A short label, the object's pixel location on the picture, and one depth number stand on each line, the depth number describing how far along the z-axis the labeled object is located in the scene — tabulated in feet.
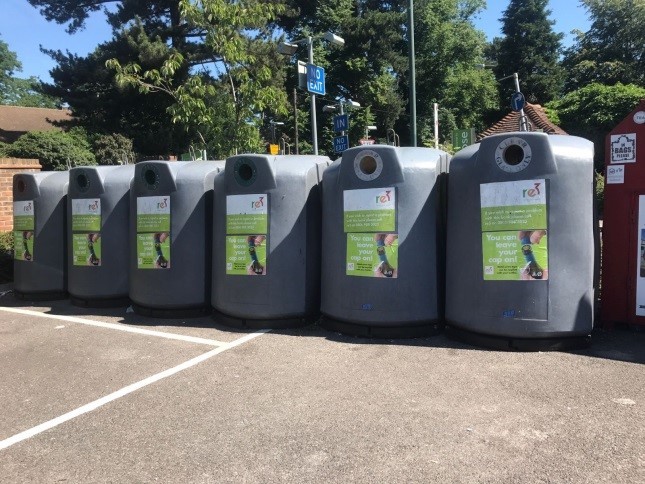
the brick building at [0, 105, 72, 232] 31.12
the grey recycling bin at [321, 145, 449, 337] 15.74
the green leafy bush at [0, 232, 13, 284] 28.53
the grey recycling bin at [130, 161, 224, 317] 18.90
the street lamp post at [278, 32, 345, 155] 39.41
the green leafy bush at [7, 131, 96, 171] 59.21
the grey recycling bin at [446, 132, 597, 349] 14.11
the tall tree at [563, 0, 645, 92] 116.57
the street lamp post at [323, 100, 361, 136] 48.20
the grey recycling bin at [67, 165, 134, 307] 20.95
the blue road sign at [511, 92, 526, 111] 37.99
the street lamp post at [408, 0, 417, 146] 37.65
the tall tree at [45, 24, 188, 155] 70.59
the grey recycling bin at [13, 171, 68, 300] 22.68
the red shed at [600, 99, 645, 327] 15.49
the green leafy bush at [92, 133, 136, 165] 67.72
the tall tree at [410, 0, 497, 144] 132.60
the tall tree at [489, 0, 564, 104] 137.39
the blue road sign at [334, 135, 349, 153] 45.43
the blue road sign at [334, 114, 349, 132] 46.32
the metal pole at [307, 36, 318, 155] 38.62
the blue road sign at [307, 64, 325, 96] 37.50
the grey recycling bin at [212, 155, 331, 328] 17.22
